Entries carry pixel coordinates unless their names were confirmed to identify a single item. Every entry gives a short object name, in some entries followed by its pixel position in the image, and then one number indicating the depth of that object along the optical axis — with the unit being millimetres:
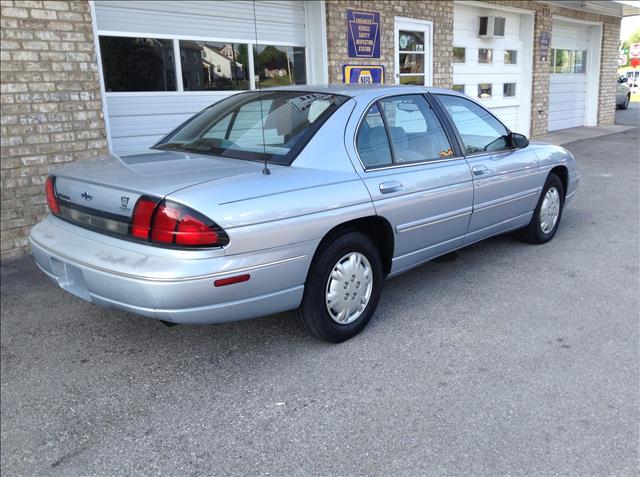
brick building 5613
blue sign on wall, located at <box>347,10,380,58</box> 8844
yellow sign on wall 8906
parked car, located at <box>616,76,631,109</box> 25533
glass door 9898
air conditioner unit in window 12070
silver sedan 2814
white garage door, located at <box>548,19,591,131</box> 15367
